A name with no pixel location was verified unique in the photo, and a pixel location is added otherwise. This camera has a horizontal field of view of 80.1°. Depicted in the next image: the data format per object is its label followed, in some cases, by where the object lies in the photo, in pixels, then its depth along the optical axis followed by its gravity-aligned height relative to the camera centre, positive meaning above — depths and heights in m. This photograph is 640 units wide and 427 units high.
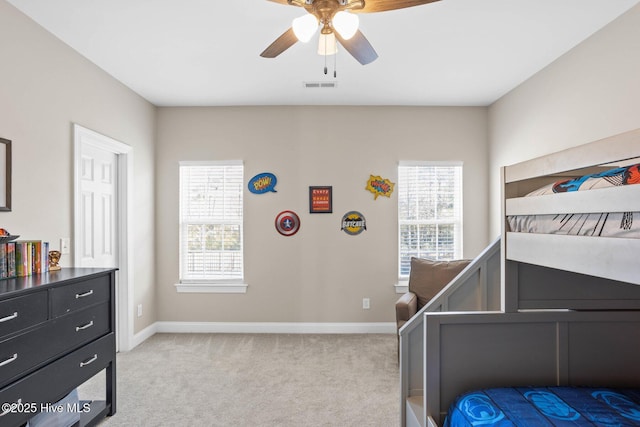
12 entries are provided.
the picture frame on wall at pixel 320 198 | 4.43 +0.20
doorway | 3.11 +0.05
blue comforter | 1.43 -0.78
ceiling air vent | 3.73 +1.28
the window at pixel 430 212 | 4.50 +0.03
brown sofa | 3.60 -0.61
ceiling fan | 1.81 +1.00
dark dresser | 1.77 -0.67
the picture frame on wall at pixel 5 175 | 2.31 +0.26
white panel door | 3.30 +0.08
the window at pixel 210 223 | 4.50 -0.09
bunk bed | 1.67 -0.60
